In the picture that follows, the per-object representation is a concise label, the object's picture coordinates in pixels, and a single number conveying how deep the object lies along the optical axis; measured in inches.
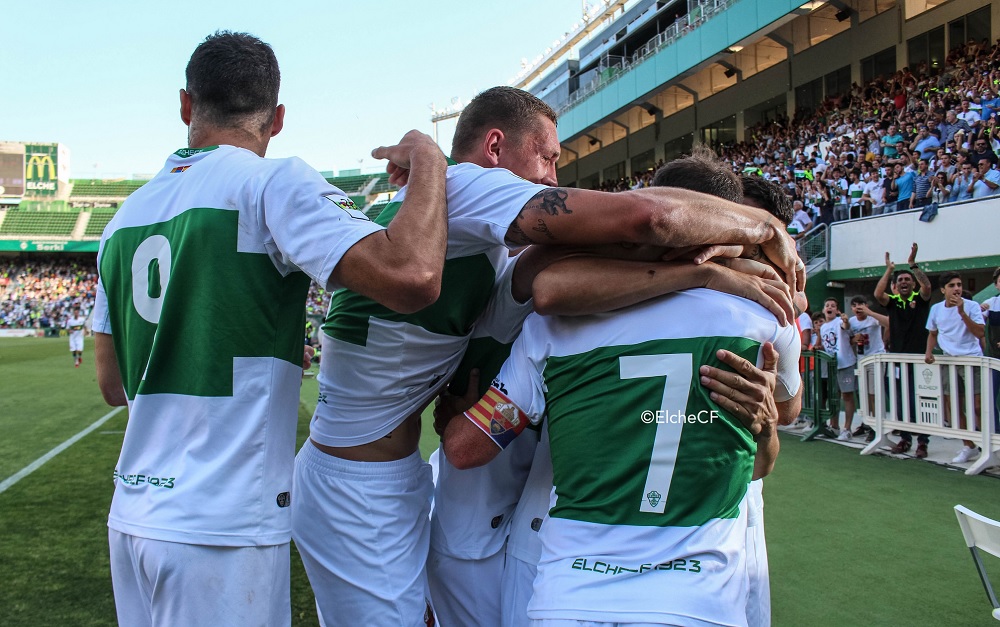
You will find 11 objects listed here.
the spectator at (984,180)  530.0
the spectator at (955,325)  342.6
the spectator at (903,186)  613.3
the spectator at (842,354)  395.9
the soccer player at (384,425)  86.3
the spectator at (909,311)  373.1
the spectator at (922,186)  600.6
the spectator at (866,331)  419.2
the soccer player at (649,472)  66.8
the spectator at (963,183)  553.3
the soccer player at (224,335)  70.4
